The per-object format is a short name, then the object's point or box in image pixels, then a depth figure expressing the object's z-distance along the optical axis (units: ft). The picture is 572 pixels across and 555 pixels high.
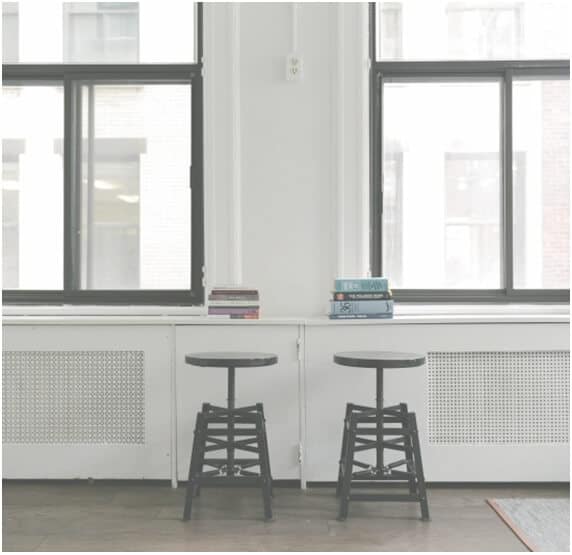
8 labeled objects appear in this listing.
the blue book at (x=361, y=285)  10.93
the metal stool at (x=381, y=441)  9.04
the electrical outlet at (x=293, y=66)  11.44
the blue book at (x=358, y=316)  10.77
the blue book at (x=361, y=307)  10.82
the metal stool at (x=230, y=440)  9.09
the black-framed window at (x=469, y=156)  11.97
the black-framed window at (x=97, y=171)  12.01
